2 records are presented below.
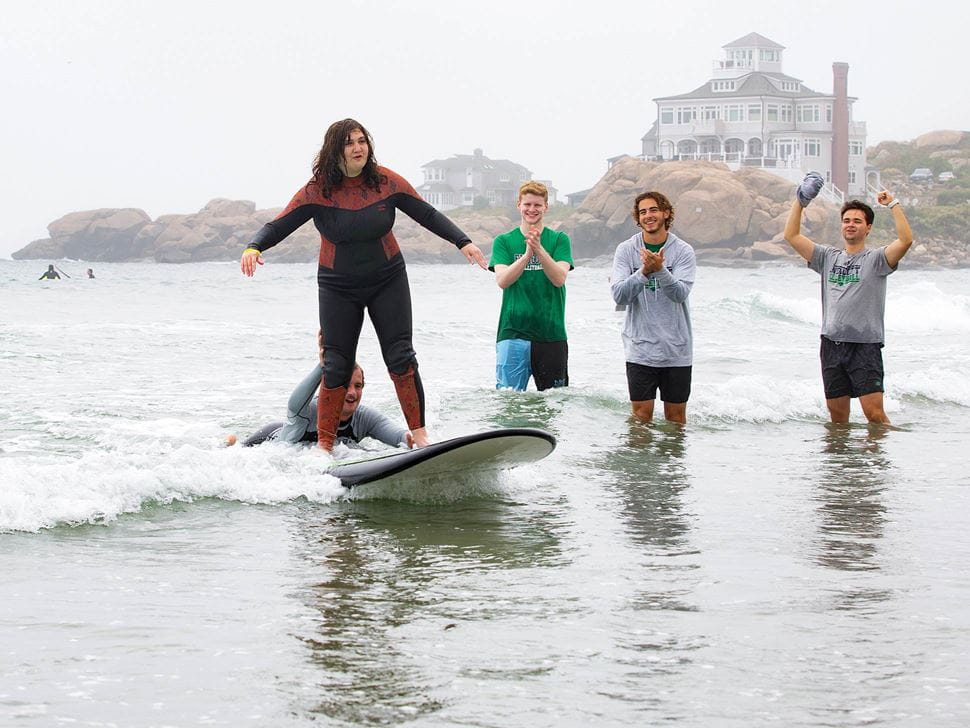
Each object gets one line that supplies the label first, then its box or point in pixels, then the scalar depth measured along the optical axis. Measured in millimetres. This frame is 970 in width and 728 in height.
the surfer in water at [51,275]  66475
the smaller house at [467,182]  155875
